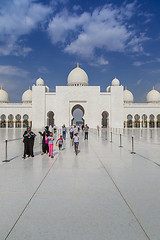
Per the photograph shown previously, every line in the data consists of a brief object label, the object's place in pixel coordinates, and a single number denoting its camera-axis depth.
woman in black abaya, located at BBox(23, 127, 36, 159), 7.35
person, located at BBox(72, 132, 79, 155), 7.72
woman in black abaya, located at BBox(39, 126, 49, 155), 8.12
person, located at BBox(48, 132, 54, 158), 7.40
